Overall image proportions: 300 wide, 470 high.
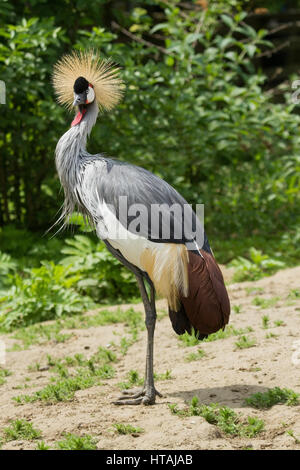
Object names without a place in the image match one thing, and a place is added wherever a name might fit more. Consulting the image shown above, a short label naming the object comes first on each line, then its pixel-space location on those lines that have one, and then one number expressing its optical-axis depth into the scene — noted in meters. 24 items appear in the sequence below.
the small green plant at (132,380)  7.91
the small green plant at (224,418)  6.37
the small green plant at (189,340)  9.10
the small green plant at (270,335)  8.72
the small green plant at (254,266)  12.26
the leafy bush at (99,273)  11.89
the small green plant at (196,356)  8.56
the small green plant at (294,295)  10.53
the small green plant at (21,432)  6.54
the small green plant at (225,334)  9.10
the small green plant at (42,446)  6.14
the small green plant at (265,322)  9.21
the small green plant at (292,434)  6.00
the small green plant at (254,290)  11.25
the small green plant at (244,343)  8.58
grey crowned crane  6.98
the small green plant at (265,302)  10.34
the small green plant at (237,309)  10.14
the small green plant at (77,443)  6.09
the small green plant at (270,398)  6.92
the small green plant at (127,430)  6.43
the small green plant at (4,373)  8.80
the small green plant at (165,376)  8.06
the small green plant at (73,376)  7.75
